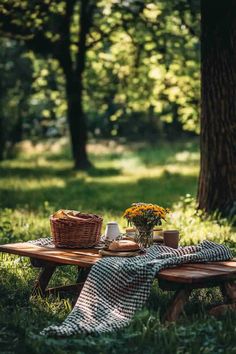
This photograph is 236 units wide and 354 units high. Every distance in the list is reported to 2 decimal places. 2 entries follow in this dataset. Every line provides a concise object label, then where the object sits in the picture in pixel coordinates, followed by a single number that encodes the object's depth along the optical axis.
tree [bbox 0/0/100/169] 23.06
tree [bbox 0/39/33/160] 31.83
